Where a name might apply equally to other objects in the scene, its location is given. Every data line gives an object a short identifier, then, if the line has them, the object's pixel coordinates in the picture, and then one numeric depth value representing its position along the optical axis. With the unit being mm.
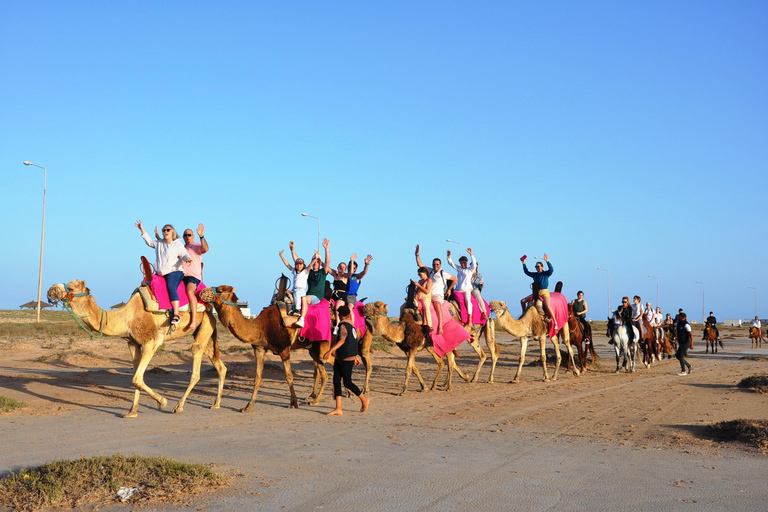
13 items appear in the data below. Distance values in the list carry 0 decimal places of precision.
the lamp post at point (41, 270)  33875
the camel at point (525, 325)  20469
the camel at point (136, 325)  12680
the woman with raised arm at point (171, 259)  13141
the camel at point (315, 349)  14625
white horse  24484
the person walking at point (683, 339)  23344
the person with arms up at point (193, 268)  13381
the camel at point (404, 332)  16922
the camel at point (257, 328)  13891
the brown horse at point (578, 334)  23719
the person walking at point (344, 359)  13320
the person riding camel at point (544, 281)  21281
